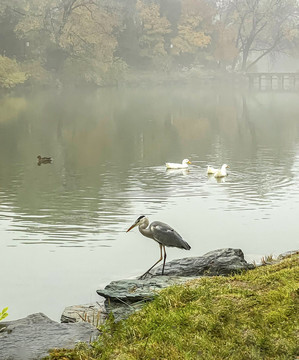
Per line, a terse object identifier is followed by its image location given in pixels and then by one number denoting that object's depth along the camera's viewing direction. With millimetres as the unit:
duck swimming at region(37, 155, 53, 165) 26422
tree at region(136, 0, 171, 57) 85688
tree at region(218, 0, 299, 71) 98625
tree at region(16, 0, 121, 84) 67000
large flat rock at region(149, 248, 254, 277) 9836
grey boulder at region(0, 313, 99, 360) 6414
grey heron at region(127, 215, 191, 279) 9734
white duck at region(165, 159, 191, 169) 24969
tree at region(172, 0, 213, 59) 92750
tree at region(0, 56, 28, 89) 61531
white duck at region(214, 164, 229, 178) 22984
